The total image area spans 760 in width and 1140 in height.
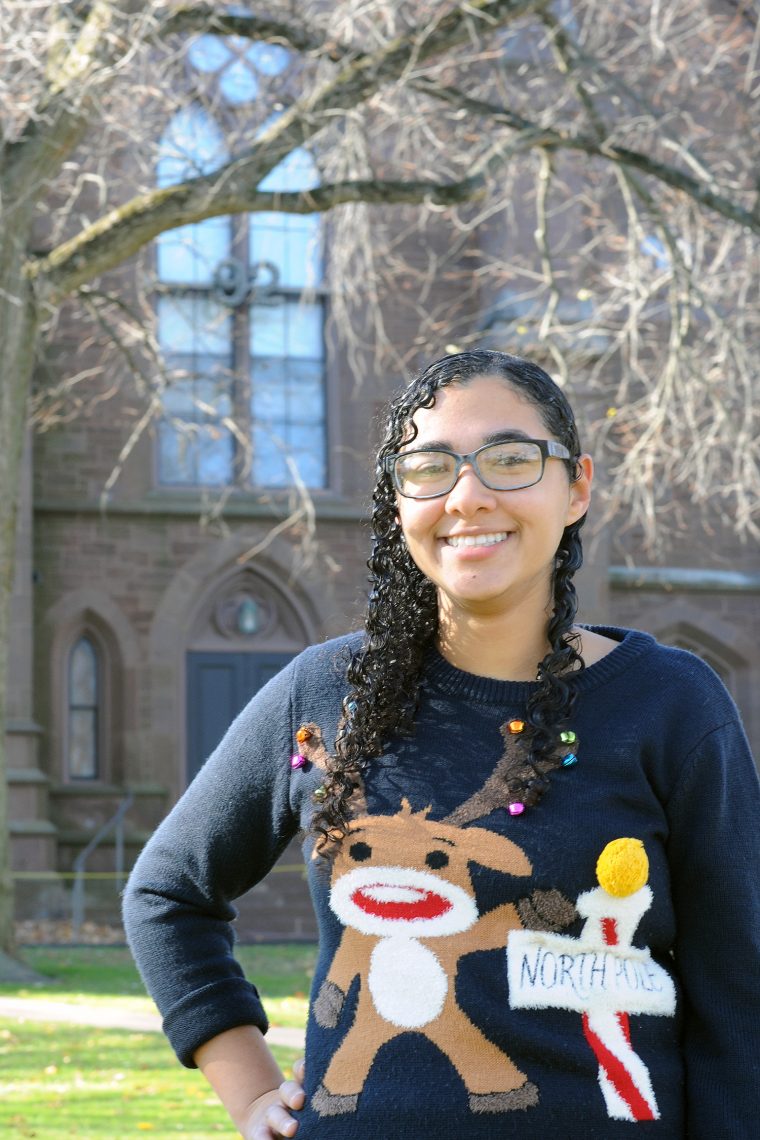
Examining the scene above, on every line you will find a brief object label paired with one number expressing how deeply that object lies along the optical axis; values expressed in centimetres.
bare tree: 1058
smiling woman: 199
